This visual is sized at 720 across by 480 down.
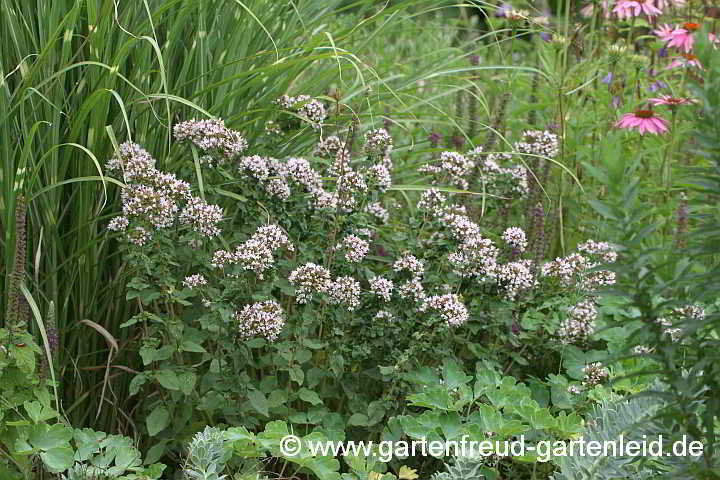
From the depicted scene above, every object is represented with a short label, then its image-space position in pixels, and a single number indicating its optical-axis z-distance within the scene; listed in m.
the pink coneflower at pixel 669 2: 7.91
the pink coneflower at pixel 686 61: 6.89
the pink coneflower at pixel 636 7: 7.52
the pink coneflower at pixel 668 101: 6.03
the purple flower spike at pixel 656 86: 8.41
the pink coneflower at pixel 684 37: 7.41
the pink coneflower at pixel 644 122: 6.51
